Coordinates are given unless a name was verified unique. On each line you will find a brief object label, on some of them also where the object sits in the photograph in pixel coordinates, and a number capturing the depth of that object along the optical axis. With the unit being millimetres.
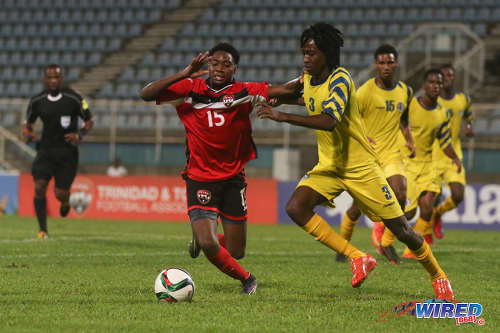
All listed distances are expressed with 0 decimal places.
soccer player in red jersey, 12977
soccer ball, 12023
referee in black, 23719
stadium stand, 48094
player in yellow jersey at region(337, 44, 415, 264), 18094
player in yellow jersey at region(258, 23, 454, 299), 12437
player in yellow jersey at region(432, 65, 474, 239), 22880
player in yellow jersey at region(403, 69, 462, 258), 21250
